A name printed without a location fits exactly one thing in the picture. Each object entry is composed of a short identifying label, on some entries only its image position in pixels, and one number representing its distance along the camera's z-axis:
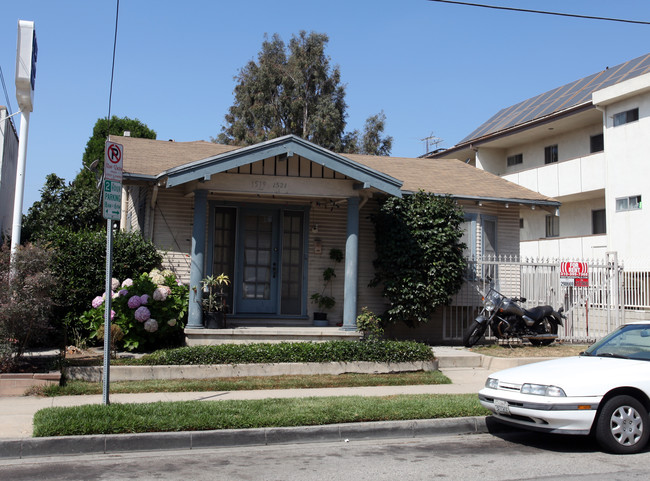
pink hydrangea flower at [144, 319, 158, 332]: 11.36
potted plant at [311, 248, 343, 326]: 13.94
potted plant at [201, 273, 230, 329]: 12.13
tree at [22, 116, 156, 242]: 21.47
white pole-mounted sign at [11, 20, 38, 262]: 11.12
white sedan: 6.62
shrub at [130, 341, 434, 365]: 10.50
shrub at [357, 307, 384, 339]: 12.59
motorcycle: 13.12
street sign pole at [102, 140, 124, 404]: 7.59
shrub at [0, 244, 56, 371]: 9.11
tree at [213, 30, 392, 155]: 34.78
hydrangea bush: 11.52
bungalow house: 12.14
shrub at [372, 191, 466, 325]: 13.45
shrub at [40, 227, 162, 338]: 12.13
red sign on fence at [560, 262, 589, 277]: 14.31
